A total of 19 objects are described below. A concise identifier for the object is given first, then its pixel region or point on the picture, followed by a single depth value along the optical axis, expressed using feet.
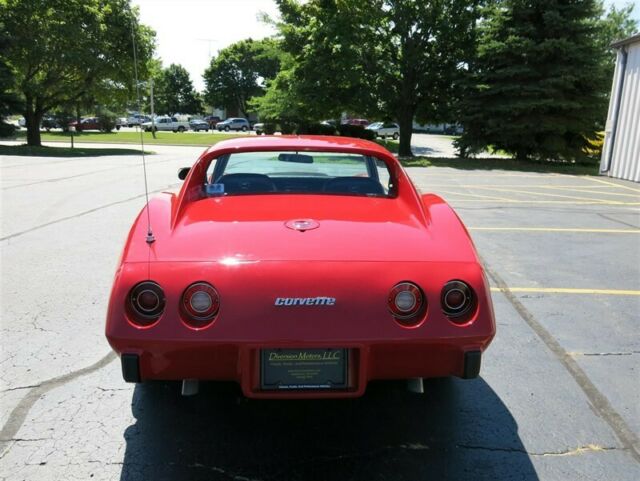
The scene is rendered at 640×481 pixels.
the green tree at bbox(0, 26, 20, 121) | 77.25
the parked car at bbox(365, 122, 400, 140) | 152.05
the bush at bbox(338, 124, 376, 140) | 116.16
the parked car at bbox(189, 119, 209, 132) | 196.24
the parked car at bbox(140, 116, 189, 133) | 188.14
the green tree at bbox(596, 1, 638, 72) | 87.94
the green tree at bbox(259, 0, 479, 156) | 71.46
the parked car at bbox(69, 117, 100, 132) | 175.75
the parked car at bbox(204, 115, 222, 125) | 213.66
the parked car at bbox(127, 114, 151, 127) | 195.21
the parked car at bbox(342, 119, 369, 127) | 176.06
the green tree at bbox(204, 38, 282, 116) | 242.37
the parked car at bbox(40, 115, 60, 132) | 174.70
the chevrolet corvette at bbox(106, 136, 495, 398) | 7.75
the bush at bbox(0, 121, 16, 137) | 82.12
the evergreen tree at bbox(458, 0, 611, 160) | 64.39
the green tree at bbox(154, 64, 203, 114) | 261.65
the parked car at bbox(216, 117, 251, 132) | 193.65
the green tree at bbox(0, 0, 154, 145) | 82.07
